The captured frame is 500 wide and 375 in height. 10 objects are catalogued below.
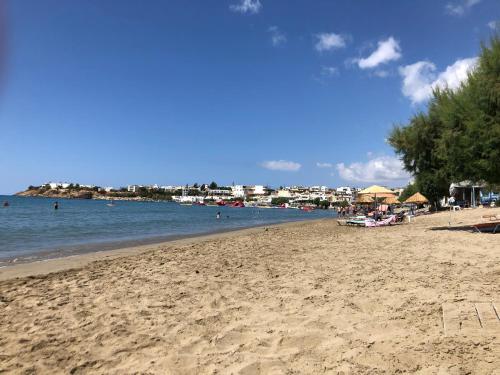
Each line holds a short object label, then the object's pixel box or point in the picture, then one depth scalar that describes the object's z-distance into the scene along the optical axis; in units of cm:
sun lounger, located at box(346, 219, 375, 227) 2721
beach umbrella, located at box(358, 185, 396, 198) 2772
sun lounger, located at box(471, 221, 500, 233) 1583
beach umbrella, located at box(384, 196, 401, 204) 5357
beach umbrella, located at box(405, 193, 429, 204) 4317
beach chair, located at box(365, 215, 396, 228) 2625
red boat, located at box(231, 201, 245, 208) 16220
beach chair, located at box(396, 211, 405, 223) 3098
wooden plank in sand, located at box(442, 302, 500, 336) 432
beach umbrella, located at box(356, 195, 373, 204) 4732
